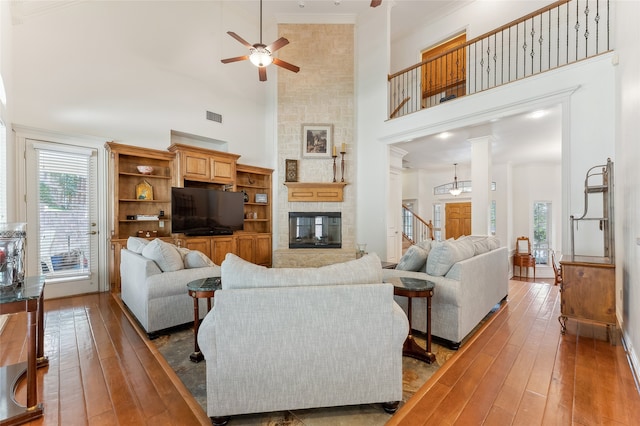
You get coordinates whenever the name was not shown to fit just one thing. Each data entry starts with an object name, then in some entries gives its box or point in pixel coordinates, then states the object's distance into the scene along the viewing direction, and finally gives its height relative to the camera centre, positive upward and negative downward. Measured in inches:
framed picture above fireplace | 261.7 +68.0
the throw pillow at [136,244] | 130.1 -15.5
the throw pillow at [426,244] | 119.5 -14.2
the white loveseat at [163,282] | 105.8 -27.5
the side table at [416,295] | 87.6 -26.7
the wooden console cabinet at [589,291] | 101.8 -30.4
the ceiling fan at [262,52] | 150.2 +87.5
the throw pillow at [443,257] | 103.3 -17.2
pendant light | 310.8 +31.7
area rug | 63.6 -47.7
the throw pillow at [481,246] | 128.1 -16.4
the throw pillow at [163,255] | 112.2 -17.6
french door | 153.8 -1.9
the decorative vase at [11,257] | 66.9 -10.9
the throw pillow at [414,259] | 113.7 -19.5
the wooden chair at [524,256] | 295.9 -48.5
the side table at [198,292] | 86.1 -24.7
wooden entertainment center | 177.9 +18.2
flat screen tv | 195.6 +1.0
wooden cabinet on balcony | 259.3 +137.4
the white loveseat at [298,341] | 58.6 -27.9
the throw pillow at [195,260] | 122.5 -21.3
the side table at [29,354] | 61.1 -31.9
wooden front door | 338.0 -9.2
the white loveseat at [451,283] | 98.8 -27.2
